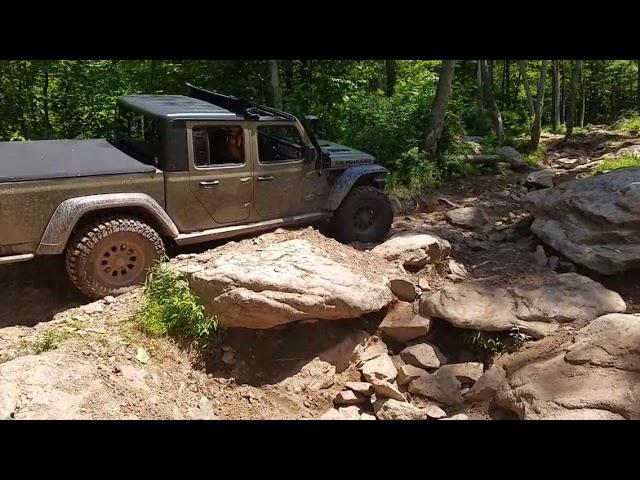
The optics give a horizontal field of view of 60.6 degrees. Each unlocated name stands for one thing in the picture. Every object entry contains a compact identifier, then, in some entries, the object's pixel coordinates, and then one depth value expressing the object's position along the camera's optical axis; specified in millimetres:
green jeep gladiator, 4762
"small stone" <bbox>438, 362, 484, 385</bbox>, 4727
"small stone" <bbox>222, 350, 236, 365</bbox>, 4879
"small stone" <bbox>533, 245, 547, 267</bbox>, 6248
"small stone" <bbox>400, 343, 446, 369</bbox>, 4961
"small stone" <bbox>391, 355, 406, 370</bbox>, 5015
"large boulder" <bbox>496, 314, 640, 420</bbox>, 3676
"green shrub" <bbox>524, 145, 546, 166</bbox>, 13672
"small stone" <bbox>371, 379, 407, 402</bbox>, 4562
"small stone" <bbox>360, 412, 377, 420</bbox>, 4418
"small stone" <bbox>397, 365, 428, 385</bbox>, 4812
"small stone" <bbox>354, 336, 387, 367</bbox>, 5027
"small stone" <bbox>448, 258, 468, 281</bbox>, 6047
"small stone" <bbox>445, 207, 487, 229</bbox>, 8227
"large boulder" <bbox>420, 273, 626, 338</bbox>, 4957
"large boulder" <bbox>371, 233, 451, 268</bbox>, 6062
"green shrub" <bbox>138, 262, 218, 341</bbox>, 4812
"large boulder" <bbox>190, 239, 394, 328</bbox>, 4762
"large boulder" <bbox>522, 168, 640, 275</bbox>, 5904
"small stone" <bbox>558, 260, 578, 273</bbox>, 6047
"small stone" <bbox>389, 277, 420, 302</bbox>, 5621
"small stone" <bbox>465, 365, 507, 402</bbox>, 4410
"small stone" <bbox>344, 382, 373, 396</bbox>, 4664
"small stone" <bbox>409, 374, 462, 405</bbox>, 4570
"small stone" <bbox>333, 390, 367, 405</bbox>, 4621
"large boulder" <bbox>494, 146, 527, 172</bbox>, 12498
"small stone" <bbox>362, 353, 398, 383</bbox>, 4742
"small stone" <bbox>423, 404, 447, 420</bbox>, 4328
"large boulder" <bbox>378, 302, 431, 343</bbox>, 5230
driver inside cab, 5707
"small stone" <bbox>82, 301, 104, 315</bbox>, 4949
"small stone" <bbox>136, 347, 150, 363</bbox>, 4500
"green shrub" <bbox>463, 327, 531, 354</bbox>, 4844
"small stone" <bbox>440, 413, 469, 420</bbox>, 4171
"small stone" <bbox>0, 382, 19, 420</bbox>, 3545
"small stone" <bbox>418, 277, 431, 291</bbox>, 5838
